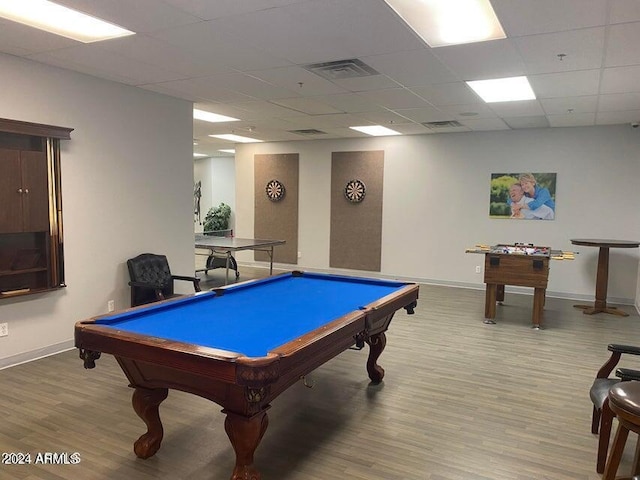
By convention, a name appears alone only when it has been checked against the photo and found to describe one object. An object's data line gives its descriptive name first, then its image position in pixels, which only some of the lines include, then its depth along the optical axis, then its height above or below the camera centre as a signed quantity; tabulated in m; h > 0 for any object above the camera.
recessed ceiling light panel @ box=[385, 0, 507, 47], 2.91 +1.27
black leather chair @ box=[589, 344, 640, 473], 2.49 -1.08
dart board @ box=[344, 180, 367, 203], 8.92 +0.24
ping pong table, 7.03 -0.72
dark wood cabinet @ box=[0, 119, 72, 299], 3.85 -0.11
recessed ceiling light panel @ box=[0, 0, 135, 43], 3.10 +1.28
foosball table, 5.52 -0.79
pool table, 2.00 -0.71
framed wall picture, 7.45 +0.18
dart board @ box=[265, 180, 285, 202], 9.79 +0.24
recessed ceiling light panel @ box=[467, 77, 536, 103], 4.57 +1.25
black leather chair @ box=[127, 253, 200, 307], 4.78 -0.86
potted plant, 12.49 -0.51
